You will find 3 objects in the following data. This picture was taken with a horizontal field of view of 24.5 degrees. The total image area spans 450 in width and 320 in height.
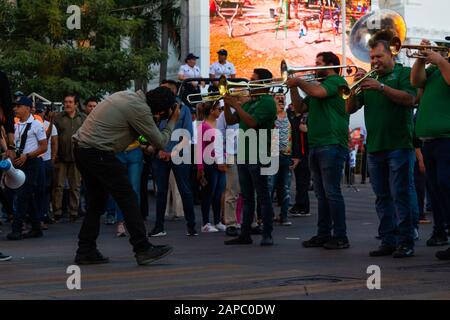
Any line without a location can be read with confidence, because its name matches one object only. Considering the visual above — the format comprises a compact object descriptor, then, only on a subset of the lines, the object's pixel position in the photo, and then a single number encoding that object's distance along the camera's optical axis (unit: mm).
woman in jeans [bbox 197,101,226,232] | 14383
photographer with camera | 9727
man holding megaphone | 13453
